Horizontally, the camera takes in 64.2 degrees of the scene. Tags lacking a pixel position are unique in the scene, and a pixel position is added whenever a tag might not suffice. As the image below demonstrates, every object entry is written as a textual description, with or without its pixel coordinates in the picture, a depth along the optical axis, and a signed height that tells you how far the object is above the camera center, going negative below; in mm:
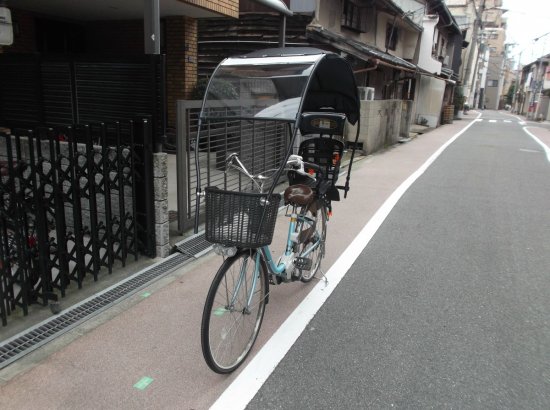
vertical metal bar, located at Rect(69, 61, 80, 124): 4723 -142
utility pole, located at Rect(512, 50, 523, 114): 70275 +917
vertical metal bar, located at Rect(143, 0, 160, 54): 4395 +542
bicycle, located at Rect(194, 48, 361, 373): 2697 -720
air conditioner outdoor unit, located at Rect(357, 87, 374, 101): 13430 +1
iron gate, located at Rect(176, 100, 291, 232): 4988 -819
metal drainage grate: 3020 -1802
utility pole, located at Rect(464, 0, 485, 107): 34375 +4680
